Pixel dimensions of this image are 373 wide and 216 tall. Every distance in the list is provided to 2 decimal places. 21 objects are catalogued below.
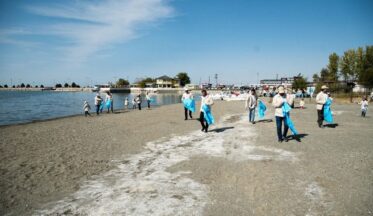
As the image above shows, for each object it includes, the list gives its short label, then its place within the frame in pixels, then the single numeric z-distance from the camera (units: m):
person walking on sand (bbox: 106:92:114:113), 24.95
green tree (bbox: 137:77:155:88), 162.55
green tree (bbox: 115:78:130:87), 177.00
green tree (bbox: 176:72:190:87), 160.12
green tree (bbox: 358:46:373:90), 43.19
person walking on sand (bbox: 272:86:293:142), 9.65
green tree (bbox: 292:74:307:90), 64.75
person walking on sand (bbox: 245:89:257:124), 14.98
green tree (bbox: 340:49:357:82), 54.78
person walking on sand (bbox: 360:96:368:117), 18.84
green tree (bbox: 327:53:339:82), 59.62
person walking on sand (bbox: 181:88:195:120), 17.20
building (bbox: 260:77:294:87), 120.50
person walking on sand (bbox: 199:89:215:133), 11.88
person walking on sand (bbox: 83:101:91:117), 22.56
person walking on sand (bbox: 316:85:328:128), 13.04
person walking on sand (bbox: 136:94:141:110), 28.32
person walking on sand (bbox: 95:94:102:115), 23.00
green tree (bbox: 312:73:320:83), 81.34
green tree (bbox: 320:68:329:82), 81.31
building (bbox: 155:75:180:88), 154.00
